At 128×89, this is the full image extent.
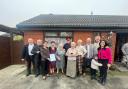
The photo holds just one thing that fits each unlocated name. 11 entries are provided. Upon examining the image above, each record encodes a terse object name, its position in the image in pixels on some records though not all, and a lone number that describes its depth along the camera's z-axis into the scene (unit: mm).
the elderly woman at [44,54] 3490
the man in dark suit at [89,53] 3432
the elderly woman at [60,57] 3577
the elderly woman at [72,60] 3472
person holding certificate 3521
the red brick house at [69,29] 4600
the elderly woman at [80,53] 3474
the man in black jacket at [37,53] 3530
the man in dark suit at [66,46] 3717
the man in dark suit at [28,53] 3627
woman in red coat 3077
